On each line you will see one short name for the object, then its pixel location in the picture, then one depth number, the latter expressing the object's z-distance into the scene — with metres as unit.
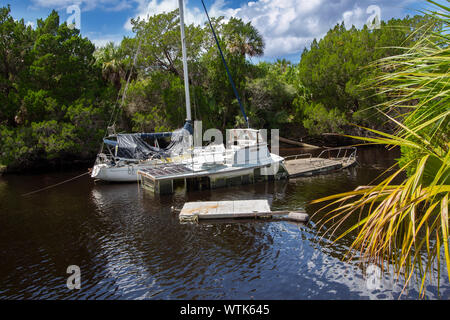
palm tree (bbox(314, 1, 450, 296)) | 3.40
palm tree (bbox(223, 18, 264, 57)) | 51.75
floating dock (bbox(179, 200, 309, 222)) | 18.39
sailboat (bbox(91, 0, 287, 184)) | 26.80
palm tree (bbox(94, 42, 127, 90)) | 47.41
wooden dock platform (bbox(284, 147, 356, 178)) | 29.77
